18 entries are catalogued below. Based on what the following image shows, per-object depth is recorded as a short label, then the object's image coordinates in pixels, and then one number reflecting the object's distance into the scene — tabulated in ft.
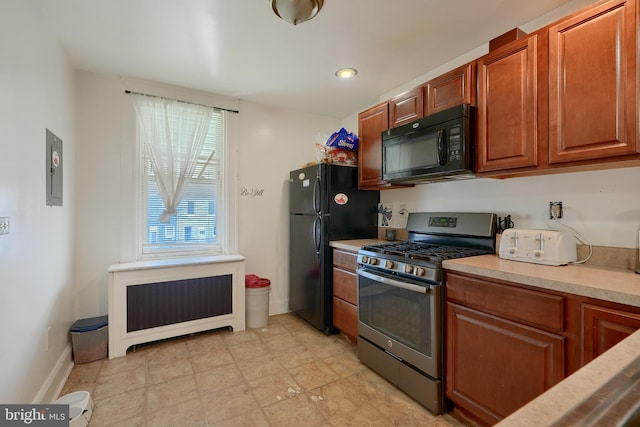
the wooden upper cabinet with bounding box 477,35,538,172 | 5.33
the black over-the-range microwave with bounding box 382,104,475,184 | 6.18
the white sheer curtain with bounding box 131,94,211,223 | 9.17
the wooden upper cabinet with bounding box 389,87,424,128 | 7.43
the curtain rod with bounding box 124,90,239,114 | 8.96
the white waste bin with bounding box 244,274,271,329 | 9.89
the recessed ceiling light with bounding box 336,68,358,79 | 8.37
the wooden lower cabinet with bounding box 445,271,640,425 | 3.83
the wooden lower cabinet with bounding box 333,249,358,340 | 8.15
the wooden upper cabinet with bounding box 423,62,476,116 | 6.29
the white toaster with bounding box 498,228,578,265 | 5.11
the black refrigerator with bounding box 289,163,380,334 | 9.12
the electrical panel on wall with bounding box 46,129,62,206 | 6.19
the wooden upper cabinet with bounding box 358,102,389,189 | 8.61
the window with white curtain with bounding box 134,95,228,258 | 9.26
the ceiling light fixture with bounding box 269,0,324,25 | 5.35
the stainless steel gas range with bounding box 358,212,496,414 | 5.64
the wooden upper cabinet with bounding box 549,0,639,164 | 4.28
